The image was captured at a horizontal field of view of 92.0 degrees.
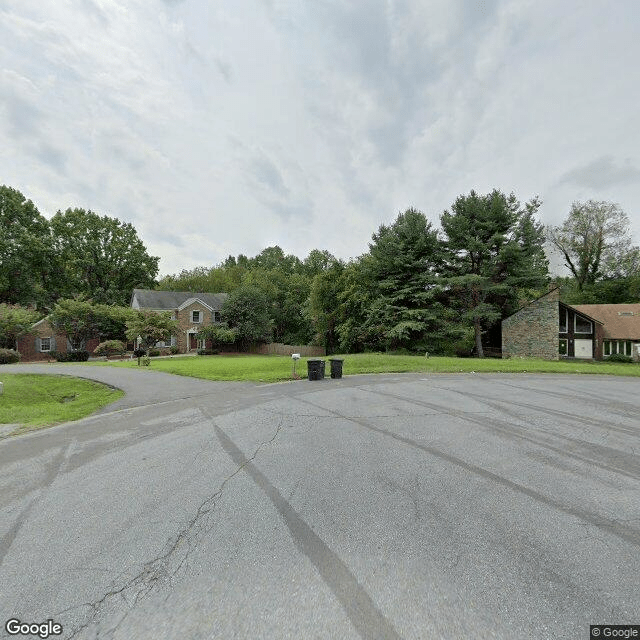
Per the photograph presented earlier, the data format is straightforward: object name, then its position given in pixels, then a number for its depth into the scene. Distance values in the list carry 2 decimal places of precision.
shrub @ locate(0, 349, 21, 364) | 26.34
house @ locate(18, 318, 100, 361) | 30.84
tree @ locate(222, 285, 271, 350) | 35.00
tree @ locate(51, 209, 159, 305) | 41.19
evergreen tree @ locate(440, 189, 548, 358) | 26.47
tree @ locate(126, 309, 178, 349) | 25.91
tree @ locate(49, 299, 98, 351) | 29.34
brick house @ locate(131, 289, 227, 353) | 35.78
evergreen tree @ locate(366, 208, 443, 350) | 27.02
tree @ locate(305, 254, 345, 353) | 32.78
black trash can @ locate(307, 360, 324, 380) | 14.13
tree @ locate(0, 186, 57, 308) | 34.50
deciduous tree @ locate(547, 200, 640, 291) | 38.50
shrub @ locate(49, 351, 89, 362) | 28.38
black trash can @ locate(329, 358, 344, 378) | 14.76
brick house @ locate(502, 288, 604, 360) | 27.03
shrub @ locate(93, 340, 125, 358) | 28.82
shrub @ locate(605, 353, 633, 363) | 28.90
